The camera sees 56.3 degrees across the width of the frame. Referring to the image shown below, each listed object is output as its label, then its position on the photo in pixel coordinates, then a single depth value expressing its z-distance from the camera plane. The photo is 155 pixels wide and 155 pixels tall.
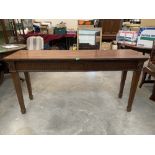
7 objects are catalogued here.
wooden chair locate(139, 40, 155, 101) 2.31
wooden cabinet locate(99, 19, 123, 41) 4.45
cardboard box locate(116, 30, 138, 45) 3.06
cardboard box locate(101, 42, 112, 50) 4.22
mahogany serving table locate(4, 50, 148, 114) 1.62
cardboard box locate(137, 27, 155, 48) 2.78
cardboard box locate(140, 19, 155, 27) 2.90
